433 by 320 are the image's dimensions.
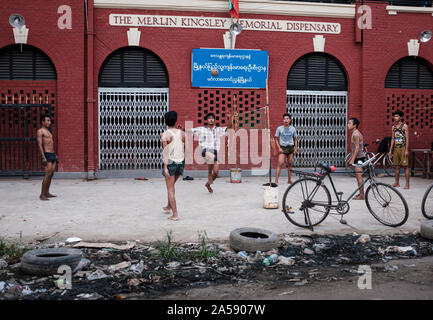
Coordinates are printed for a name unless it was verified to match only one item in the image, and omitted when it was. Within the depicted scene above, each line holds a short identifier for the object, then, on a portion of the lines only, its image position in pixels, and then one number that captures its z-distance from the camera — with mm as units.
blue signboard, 13391
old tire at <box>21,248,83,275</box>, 4262
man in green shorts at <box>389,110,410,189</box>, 10607
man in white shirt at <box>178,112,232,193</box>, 9867
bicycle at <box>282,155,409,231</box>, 6348
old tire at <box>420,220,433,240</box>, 5805
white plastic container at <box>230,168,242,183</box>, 12086
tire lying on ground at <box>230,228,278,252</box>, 5152
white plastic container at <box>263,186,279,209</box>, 7961
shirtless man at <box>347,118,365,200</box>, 8727
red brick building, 12844
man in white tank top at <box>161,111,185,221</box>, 6898
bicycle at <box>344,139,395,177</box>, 14334
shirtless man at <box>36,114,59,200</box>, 8852
